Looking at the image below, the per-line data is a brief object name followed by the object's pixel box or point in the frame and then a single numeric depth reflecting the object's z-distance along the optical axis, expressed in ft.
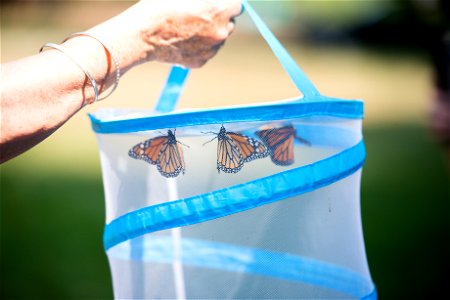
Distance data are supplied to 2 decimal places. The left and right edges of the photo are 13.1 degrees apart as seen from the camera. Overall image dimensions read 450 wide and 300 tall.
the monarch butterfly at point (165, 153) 6.39
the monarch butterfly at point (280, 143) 6.39
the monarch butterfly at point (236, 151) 6.37
